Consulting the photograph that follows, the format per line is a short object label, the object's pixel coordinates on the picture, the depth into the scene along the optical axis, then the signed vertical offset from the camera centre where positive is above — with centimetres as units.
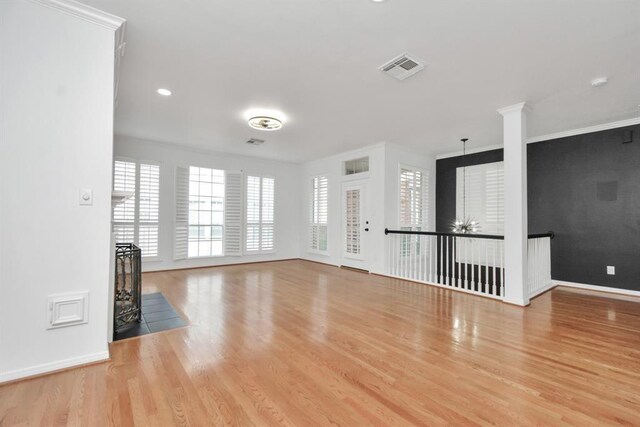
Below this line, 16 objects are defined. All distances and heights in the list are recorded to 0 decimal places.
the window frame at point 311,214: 746 +14
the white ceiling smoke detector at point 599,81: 313 +155
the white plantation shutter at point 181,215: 603 +6
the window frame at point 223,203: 623 +33
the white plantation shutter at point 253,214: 707 +12
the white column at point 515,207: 377 +19
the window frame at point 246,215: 697 +9
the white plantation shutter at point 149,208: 567 +19
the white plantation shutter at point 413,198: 615 +49
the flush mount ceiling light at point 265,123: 418 +143
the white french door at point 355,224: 616 -10
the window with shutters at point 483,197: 573 +50
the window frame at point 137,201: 558 +32
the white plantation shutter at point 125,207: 539 +20
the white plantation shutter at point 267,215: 731 +10
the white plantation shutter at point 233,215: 671 +8
